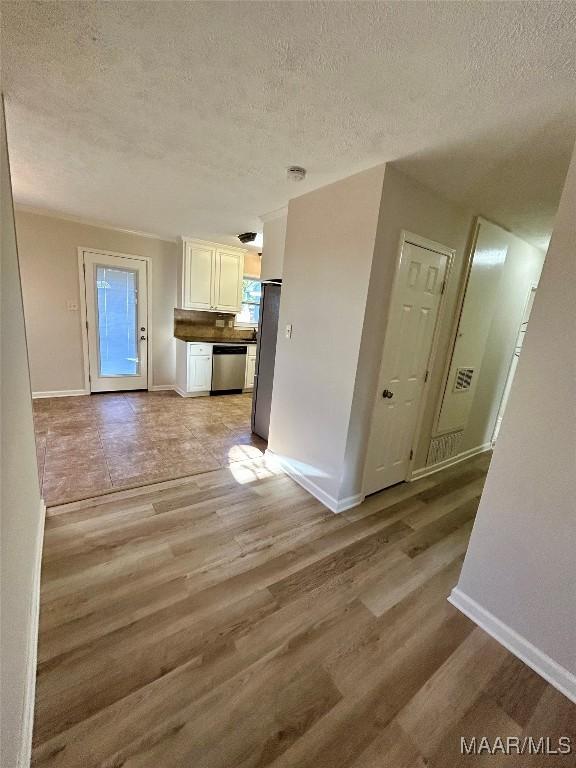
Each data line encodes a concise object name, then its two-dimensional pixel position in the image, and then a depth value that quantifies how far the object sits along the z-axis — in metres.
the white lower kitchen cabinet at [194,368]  4.76
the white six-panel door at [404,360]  2.21
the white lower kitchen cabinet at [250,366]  5.24
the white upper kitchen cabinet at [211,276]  4.61
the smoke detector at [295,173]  2.04
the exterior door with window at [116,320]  4.36
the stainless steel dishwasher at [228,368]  4.98
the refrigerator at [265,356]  3.24
